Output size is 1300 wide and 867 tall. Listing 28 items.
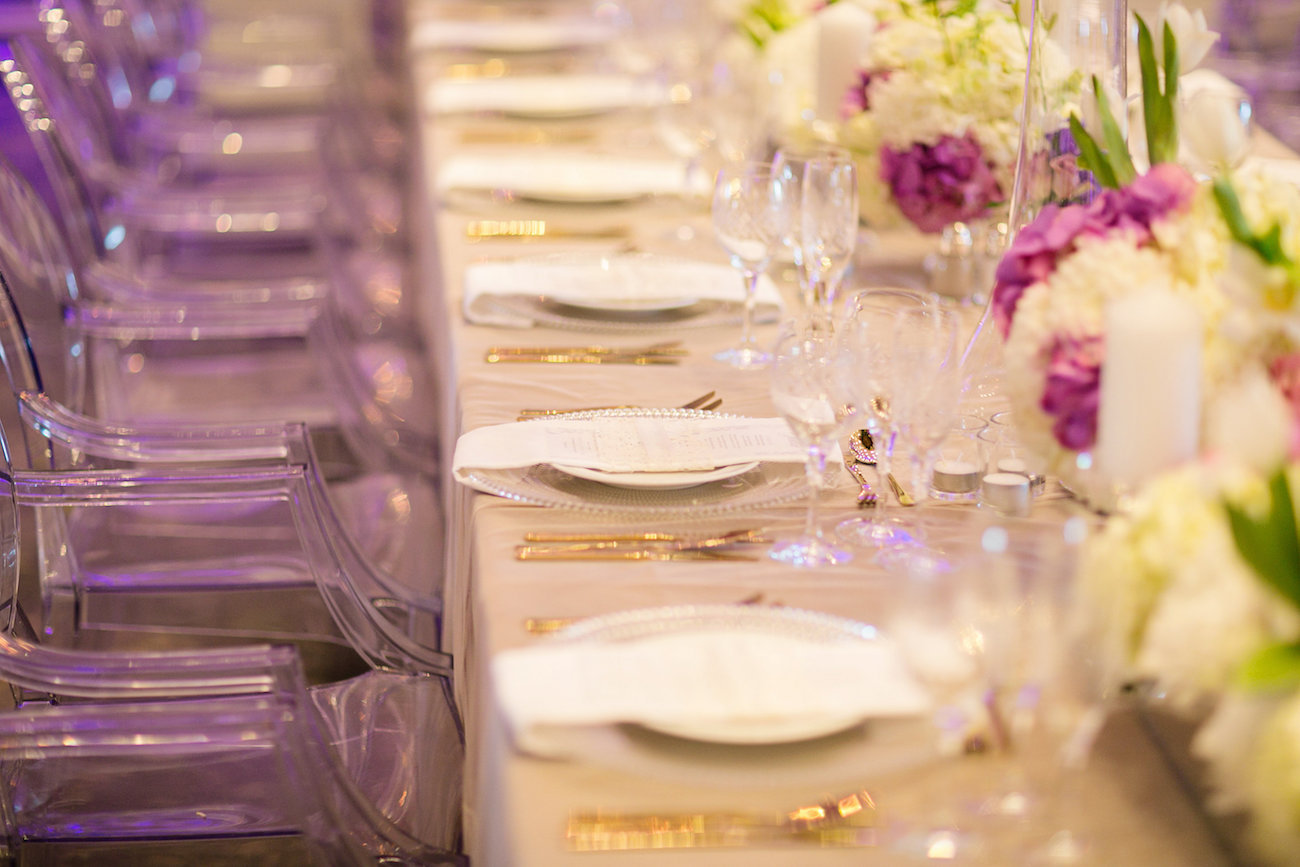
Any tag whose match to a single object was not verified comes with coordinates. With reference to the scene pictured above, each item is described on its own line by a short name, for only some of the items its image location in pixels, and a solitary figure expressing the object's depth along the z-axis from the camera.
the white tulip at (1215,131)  2.65
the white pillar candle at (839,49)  3.49
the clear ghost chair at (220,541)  3.10
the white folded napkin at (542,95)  4.62
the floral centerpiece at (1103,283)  2.48
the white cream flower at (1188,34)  2.78
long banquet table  2.34
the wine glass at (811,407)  2.64
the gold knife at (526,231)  3.58
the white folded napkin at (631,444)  2.78
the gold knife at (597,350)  3.12
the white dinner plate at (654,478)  2.75
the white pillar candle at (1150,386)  2.41
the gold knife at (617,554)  2.65
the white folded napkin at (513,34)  5.72
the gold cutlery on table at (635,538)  2.68
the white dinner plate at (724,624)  2.49
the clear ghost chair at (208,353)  3.61
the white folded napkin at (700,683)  2.37
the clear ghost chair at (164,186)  4.03
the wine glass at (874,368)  2.59
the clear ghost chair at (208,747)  2.62
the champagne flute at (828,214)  2.99
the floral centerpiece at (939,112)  3.26
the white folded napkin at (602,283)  3.23
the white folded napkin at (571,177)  3.73
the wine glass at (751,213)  3.04
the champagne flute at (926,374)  2.59
